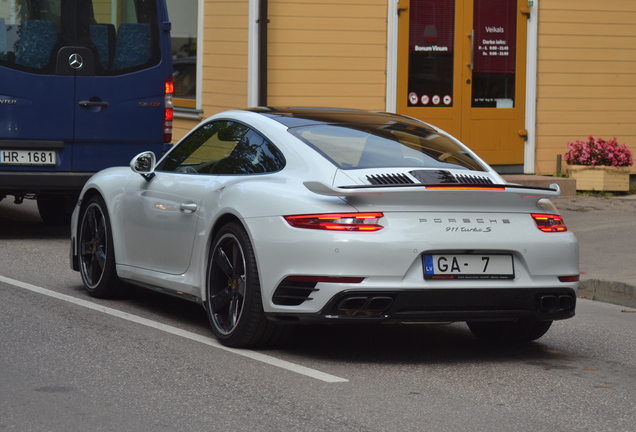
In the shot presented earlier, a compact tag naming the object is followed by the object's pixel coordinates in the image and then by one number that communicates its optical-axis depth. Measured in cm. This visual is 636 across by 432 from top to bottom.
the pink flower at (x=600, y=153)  1664
